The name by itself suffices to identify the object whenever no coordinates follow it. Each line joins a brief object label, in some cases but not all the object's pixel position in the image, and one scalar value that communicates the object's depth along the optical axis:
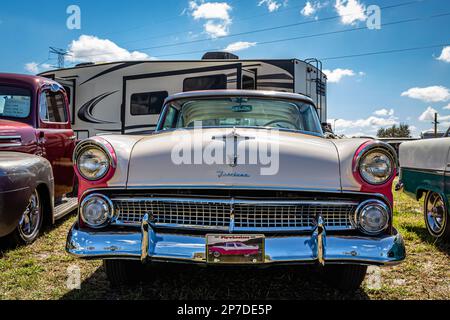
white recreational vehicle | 8.50
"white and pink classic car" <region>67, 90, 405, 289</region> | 2.27
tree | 70.56
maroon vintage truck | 3.39
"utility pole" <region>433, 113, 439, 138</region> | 52.17
